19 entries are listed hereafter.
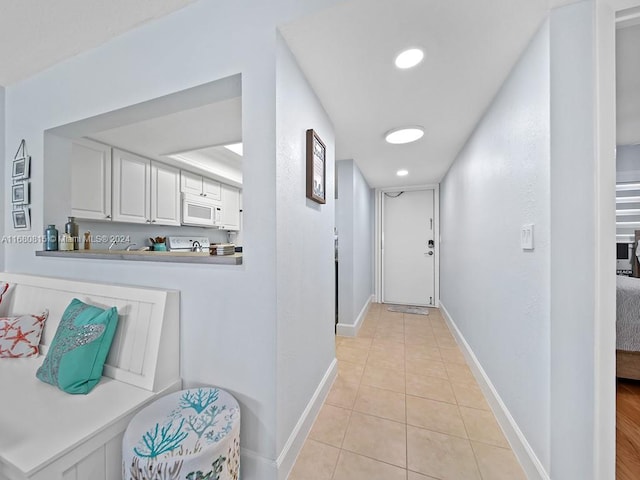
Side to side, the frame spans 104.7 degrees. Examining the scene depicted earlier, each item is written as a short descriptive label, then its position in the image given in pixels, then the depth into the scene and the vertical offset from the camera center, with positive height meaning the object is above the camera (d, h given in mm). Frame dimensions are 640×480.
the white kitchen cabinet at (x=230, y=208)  3933 +534
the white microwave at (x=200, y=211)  3260 +407
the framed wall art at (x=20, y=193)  1944 +381
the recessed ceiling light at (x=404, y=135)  2153 +949
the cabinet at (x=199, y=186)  3238 +767
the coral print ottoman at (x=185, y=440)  830 -741
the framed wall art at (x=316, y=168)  1464 +460
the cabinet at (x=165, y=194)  2867 +553
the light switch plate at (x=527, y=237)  1174 +10
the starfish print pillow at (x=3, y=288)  1756 -345
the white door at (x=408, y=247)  4207 -136
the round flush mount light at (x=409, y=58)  1280 +974
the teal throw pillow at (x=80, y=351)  1160 -544
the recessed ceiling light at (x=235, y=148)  2969 +1115
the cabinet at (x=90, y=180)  2188 +560
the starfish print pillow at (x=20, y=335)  1458 -575
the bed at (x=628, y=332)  1774 -673
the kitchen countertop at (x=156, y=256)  1198 -92
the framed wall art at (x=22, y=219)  1959 +172
